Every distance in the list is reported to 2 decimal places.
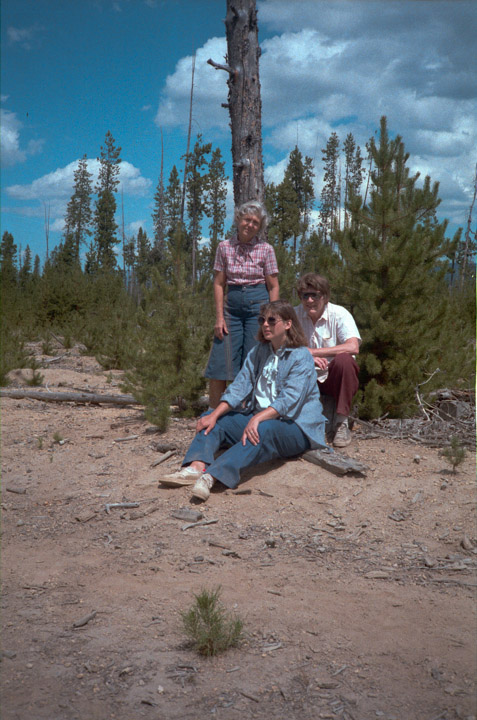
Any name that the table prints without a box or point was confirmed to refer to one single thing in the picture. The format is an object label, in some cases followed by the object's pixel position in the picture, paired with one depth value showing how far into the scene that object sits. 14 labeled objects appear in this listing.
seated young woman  4.47
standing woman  5.36
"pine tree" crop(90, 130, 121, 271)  45.09
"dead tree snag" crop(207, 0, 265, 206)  6.34
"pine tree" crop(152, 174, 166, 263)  32.72
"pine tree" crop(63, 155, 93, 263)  47.44
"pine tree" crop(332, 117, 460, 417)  6.12
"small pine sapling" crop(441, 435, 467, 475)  4.64
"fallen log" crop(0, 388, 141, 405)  7.46
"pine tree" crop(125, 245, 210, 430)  6.41
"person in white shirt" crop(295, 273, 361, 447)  5.18
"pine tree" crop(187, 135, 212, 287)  27.51
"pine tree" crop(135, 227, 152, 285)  39.00
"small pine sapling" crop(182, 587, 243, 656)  2.51
